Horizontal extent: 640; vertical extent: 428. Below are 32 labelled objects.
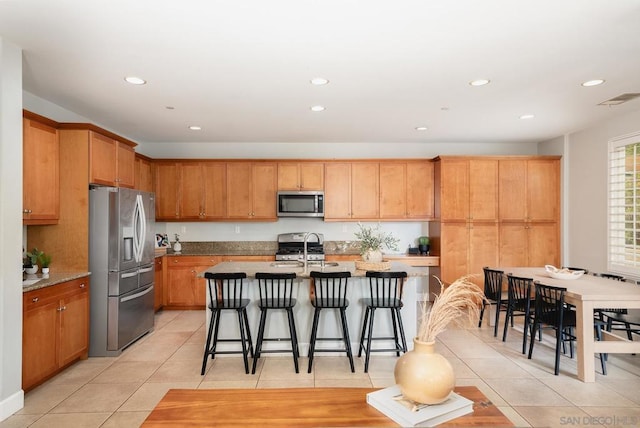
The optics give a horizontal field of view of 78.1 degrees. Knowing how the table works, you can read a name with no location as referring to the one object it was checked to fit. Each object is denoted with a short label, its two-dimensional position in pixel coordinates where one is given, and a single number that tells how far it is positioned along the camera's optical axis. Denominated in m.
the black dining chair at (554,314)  3.46
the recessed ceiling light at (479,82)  3.51
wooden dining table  3.25
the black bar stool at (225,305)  3.47
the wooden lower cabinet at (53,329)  3.03
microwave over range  6.05
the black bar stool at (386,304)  3.53
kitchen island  3.94
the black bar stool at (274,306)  3.48
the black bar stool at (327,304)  3.48
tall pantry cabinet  5.93
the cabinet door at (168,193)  6.12
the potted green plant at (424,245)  6.24
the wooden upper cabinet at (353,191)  6.19
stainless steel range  6.18
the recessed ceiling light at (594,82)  3.52
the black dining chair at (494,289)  4.48
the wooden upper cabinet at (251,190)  6.14
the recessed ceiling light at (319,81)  3.47
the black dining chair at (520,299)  4.02
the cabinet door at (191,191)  6.13
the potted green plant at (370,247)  3.79
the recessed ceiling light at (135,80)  3.46
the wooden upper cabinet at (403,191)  6.19
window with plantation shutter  4.54
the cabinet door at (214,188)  6.13
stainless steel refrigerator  3.90
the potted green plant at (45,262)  3.52
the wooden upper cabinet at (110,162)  3.92
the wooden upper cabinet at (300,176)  6.16
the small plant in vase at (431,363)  1.44
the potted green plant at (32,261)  3.40
